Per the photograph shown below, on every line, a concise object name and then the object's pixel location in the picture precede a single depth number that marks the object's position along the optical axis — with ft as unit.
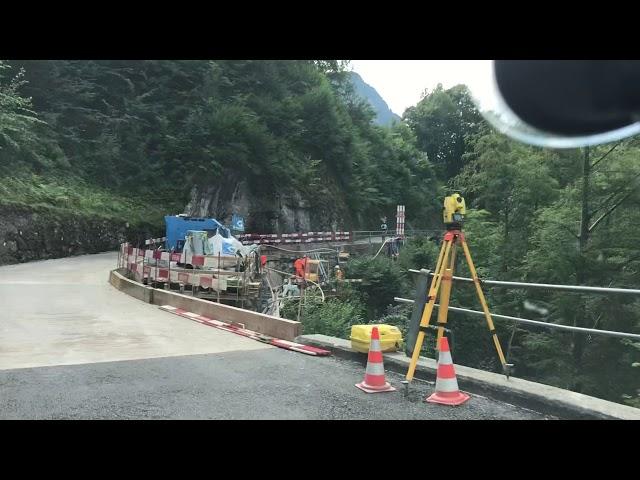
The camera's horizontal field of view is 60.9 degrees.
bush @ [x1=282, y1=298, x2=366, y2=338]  37.47
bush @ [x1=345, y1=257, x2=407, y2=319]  81.76
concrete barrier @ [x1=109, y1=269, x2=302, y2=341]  27.96
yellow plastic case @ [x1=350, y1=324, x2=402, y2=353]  21.13
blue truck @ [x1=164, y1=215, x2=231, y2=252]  74.54
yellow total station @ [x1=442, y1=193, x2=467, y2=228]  17.74
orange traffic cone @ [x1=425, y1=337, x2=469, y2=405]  15.97
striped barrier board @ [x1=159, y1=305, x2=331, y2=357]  23.72
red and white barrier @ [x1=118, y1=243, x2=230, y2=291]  51.60
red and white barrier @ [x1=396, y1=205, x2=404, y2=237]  132.57
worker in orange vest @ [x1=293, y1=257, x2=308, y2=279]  65.57
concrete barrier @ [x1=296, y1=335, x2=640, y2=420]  14.02
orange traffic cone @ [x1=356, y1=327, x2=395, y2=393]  17.53
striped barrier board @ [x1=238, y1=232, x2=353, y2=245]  109.81
